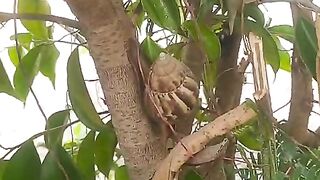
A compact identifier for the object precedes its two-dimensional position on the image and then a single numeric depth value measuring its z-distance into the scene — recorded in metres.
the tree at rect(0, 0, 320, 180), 0.50
